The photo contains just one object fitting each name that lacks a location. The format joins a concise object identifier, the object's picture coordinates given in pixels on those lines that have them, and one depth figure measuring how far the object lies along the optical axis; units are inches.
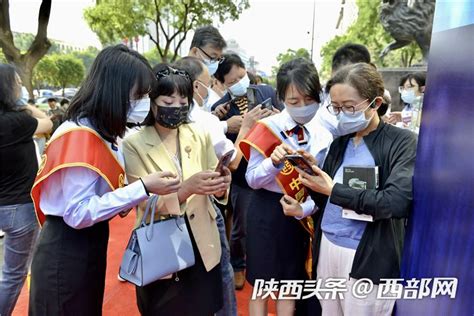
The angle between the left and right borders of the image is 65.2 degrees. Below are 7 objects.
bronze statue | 377.7
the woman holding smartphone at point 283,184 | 78.8
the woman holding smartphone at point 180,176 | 65.7
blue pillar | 39.7
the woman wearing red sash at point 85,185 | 57.4
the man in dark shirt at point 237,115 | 113.3
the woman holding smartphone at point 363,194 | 57.0
